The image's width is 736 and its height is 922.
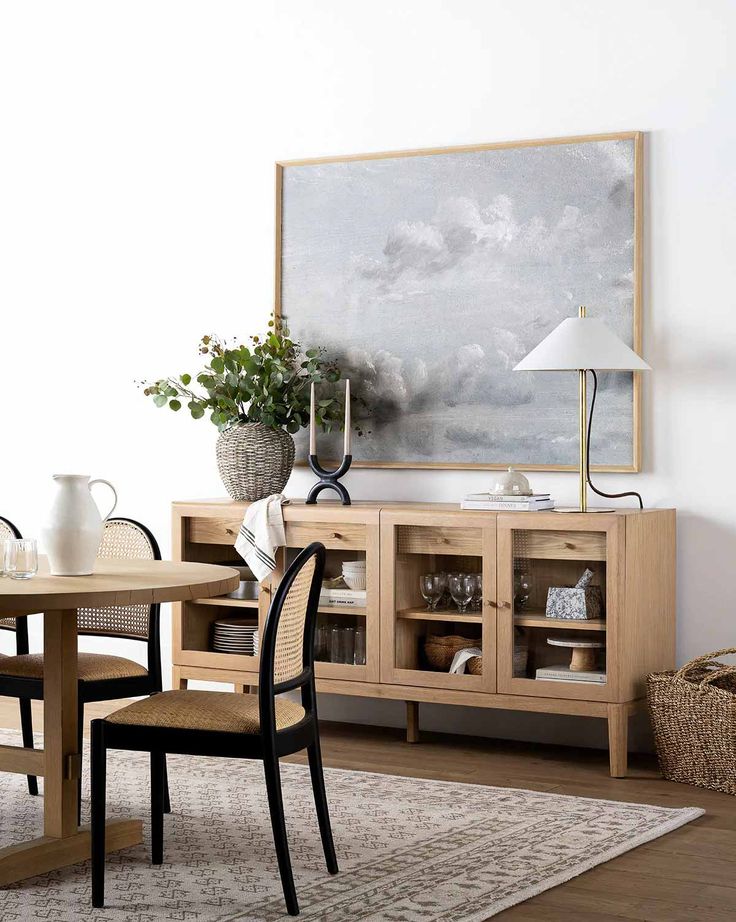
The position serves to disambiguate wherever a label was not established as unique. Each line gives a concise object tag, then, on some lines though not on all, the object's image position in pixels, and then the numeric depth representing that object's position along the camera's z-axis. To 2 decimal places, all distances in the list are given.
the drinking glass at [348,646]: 4.45
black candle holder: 4.56
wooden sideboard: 4.03
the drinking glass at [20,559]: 3.05
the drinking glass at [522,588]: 4.16
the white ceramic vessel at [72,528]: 3.06
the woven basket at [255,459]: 4.66
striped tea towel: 4.46
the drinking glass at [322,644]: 4.49
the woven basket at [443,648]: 4.30
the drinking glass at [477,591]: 4.25
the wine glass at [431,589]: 4.33
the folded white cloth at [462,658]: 4.27
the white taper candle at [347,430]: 4.56
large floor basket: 3.84
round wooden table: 2.96
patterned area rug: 2.85
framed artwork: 4.43
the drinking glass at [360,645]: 4.42
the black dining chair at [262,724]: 2.79
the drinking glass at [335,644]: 4.46
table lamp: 4.11
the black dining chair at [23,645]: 3.97
